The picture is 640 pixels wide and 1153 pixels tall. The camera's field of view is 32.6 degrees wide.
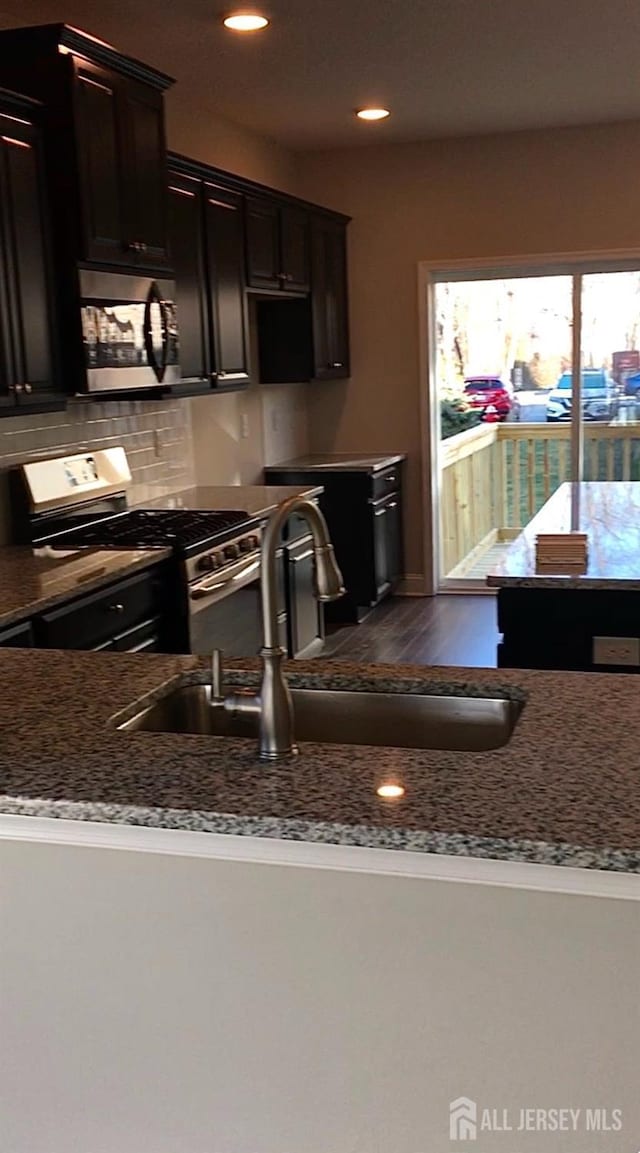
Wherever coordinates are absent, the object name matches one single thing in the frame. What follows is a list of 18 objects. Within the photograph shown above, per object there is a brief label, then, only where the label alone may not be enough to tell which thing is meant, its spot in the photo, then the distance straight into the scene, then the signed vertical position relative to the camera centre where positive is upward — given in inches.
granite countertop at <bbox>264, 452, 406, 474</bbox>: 239.9 -19.4
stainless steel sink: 69.1 -22.0
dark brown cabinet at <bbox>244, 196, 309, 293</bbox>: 204.4 +25.6
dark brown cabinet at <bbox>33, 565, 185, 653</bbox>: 116.6 -26.9
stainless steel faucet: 58.2 -15.7
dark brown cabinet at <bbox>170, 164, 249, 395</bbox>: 175.2 +16.6
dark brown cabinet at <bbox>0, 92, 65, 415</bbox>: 127.2 +13.8
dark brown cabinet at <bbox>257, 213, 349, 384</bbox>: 238.1 +10.8
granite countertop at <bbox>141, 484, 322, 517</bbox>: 180.9 -20.3
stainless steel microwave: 140.7 +7.0
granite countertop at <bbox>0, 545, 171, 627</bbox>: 112.5 -21.4
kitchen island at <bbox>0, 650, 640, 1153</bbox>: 49.9 -27.0
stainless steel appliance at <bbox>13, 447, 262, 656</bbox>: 146.3 -20.5
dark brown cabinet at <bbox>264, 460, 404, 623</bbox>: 237.1 -31.7
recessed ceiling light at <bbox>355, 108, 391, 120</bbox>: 213.5 +50.5
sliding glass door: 254.5 -6.3
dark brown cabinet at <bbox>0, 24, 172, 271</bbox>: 132.6 +31.3
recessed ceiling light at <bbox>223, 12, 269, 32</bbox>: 149.5 +48.8
